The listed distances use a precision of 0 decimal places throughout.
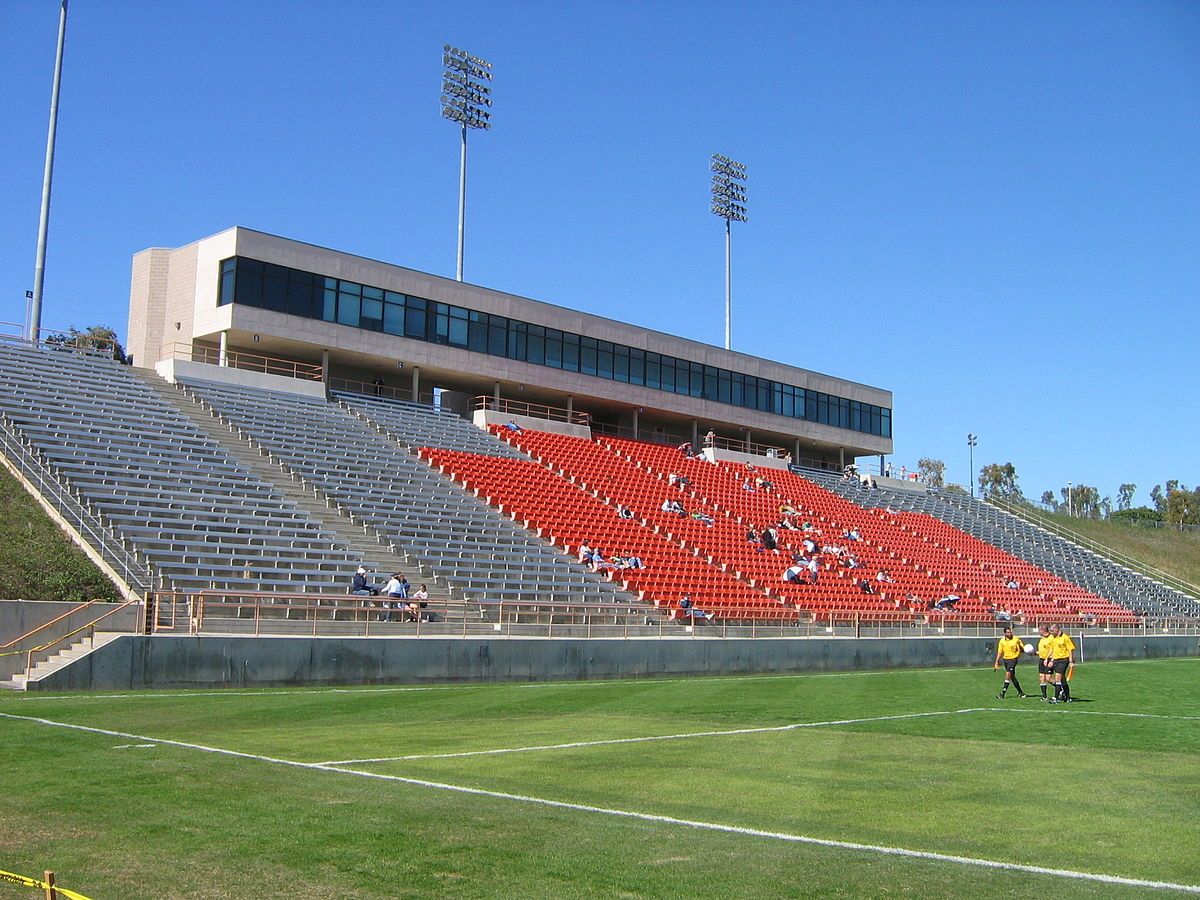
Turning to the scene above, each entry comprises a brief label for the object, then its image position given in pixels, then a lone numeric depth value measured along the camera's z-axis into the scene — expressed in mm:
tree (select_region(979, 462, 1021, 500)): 126625
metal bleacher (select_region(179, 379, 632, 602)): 30172
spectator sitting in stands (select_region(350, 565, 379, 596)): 25266
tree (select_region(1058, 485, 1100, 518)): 117500
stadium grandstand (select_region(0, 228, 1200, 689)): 24953
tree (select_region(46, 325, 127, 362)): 66750
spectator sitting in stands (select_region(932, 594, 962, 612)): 42219
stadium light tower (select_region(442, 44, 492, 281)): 50906
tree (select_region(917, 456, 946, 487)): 125938
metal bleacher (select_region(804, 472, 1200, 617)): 54719
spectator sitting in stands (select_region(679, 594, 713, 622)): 30755
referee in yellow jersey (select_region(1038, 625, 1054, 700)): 20828
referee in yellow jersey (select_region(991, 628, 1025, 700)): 21438
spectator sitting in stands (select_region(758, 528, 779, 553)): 43188
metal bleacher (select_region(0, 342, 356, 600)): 24812
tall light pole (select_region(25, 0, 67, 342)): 35281
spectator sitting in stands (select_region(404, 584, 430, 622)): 24516
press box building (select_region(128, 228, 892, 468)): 38522
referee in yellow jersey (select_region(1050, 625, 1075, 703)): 20672
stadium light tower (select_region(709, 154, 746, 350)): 61947
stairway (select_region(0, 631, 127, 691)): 19109
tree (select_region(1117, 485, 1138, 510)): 140125
